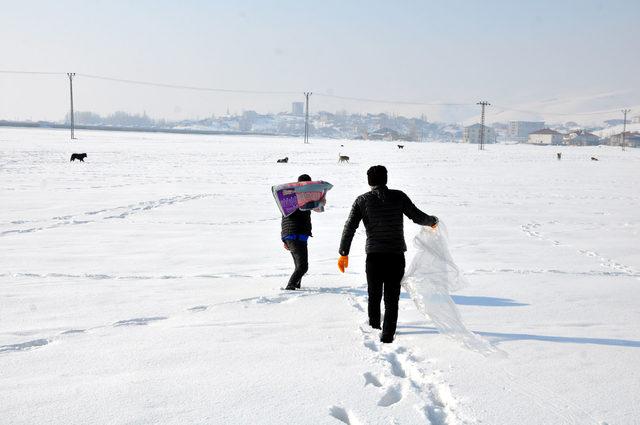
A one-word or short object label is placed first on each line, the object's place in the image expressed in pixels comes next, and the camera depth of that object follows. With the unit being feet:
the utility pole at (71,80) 256.73
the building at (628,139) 536.83
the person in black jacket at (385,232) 16.38
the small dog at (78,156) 108.61
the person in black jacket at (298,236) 22.26
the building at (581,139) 565.94
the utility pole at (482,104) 308.89
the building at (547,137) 609.42
